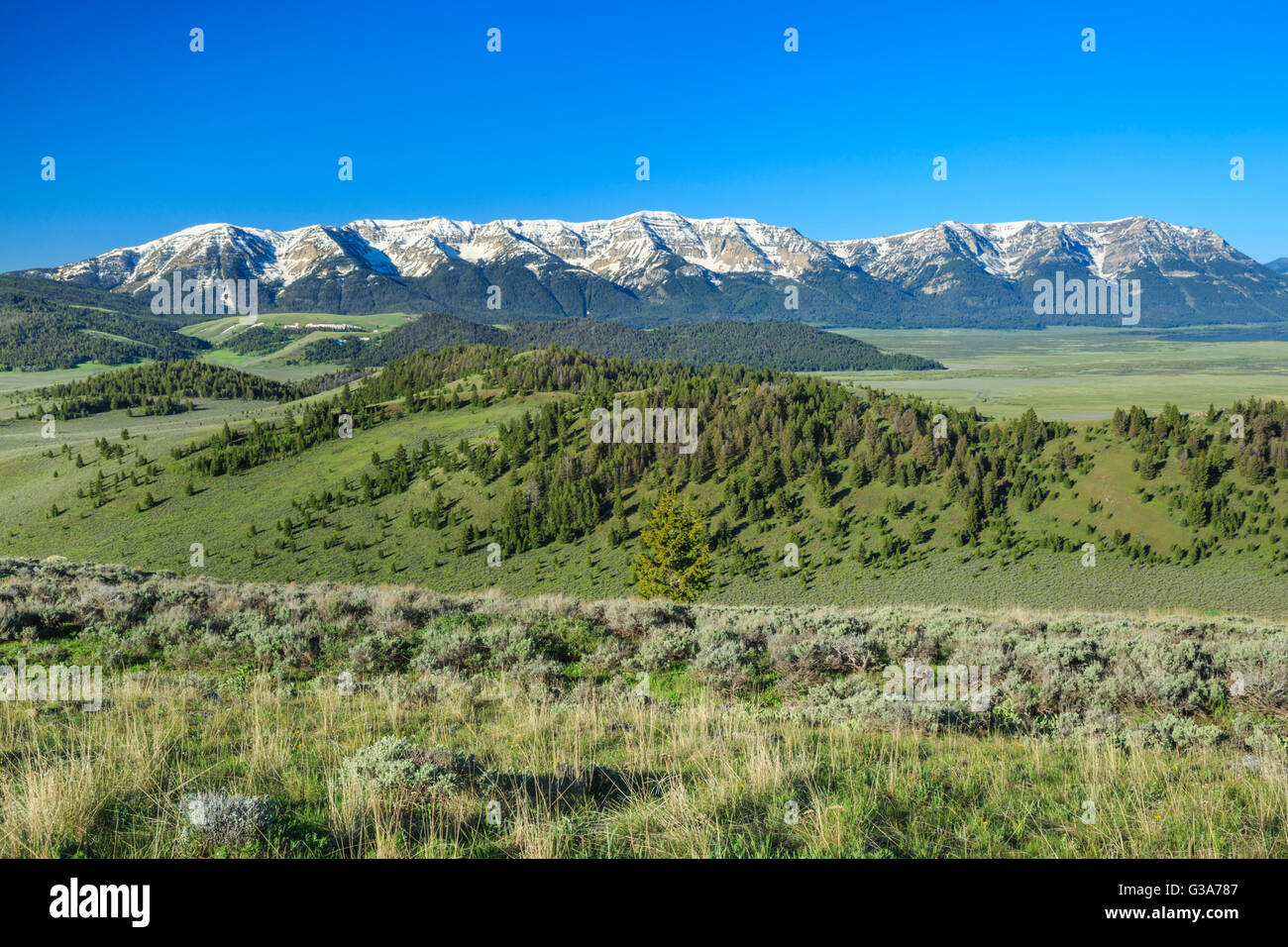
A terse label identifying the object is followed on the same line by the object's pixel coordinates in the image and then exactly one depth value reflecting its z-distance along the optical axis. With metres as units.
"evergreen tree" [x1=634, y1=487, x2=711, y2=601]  48.73
